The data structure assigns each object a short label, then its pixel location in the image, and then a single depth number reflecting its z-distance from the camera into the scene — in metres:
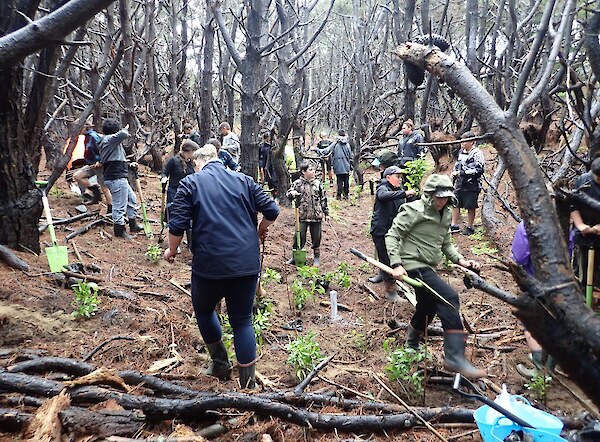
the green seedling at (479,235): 9.41
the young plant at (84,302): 4.82
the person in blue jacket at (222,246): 3.72
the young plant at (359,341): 5.15
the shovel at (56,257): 5.52
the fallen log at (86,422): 2.44
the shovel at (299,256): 8.14
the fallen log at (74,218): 8.16
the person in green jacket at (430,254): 4.25
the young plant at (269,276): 6.98
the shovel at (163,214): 8.30
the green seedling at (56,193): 10.32
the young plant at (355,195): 14.96
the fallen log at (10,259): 5.31
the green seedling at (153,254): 7.34
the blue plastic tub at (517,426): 2.60
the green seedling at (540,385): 3.96
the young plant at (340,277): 7.15
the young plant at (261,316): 5.13
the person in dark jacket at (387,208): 6.60
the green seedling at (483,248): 8.38
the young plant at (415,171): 7.01
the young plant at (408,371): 3.92
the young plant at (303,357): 4.18
